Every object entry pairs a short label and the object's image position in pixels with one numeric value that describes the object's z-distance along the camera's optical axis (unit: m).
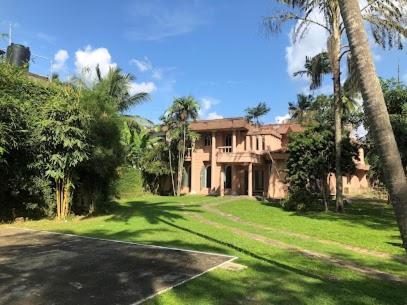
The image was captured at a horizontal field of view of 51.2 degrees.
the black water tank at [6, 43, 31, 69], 23.70
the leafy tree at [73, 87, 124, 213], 16.91
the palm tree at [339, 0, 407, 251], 4.43
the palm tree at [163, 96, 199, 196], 33.66
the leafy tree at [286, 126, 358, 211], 22.28
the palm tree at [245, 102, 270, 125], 44.97
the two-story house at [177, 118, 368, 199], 32.38
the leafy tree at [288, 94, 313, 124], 45.34
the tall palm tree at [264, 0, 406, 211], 18.48
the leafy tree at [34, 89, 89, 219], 15.10
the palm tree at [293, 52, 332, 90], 22.30
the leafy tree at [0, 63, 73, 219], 13.88
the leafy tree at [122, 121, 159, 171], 33.31
